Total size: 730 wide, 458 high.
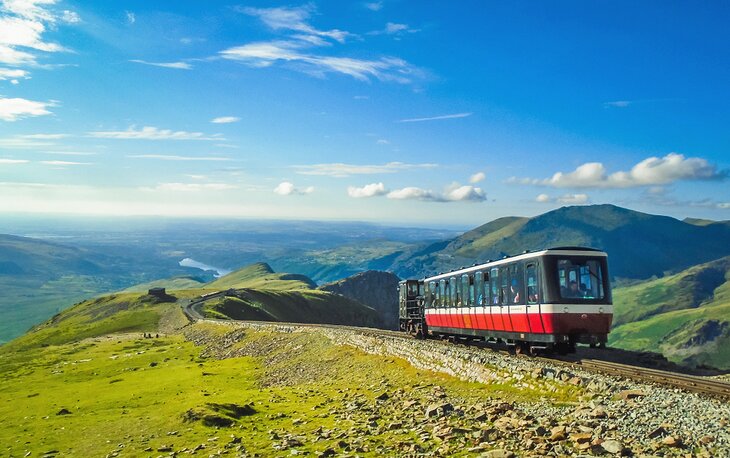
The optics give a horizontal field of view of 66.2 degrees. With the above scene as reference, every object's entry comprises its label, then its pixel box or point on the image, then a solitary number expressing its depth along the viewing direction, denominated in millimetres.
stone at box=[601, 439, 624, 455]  15540
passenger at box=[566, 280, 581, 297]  31266
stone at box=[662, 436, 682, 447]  15375
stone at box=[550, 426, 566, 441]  17422
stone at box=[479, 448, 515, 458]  16775
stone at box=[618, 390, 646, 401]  20297
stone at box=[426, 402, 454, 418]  23039
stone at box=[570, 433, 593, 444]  16641
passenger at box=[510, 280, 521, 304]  34312
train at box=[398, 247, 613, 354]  31078
